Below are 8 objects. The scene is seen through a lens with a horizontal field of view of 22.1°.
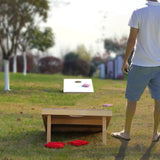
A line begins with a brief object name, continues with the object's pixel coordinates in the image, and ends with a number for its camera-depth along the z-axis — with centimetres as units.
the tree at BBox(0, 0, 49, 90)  1276
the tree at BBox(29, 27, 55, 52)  2121
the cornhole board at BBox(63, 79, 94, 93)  986
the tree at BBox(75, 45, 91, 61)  4597
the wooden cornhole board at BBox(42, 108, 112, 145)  489
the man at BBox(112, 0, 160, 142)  479
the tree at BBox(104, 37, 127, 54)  4350
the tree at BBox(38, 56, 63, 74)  2981
